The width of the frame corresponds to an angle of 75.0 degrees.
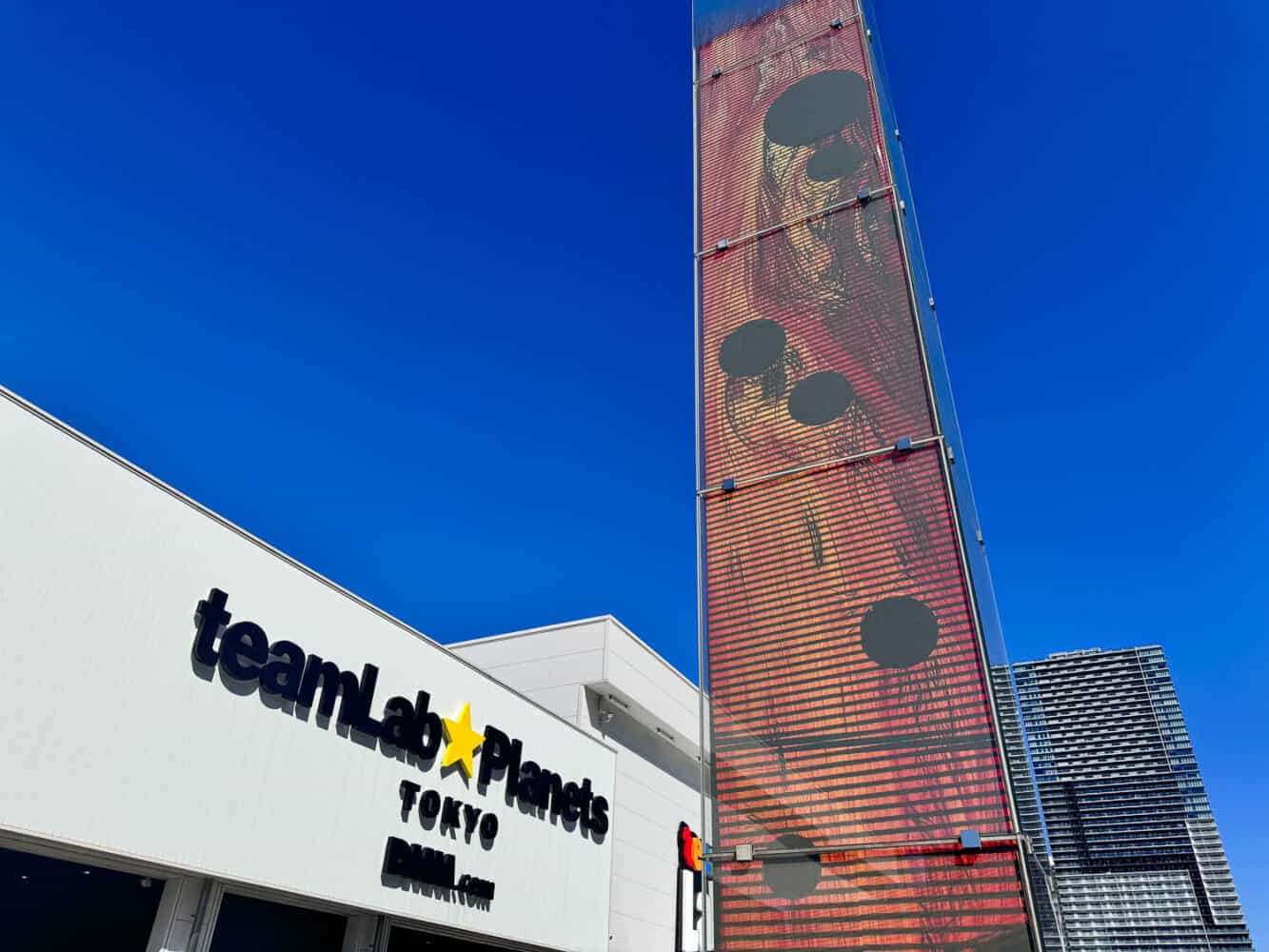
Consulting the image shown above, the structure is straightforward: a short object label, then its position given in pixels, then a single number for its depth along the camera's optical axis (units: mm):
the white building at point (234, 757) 7539
